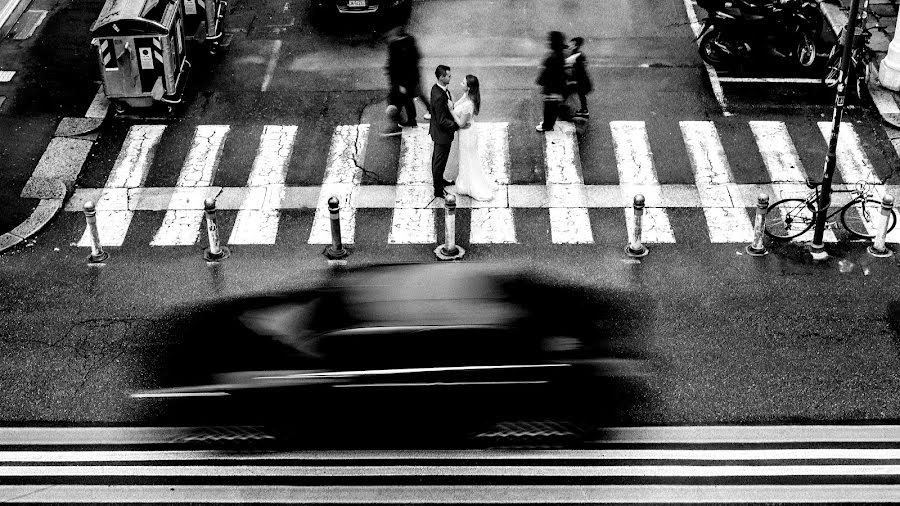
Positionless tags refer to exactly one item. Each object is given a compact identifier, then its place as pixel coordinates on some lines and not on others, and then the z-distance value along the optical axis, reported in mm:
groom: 16797
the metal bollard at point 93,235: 16031
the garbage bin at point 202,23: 22172
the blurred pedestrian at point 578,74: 18859
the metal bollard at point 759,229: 15750
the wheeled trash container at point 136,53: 19656
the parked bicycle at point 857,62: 19719
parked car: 22953
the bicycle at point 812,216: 16547
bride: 16875
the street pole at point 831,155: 15266
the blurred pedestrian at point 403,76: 18812
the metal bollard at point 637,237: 15836
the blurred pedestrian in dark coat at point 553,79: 18656
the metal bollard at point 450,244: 15961
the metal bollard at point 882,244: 15898
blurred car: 12297
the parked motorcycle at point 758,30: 21047
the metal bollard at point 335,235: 15898
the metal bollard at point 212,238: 16031
